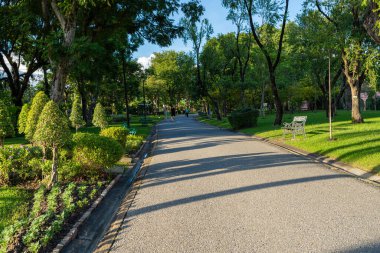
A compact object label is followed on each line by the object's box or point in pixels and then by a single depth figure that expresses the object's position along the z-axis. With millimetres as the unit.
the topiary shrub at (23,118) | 13180
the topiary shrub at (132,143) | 14742
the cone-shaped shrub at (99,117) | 17766
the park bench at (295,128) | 15508
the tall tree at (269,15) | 23844
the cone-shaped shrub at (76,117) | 17594
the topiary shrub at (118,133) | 13123
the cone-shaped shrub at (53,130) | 7459
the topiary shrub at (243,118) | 25478
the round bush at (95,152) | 8719
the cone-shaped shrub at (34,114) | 10586
